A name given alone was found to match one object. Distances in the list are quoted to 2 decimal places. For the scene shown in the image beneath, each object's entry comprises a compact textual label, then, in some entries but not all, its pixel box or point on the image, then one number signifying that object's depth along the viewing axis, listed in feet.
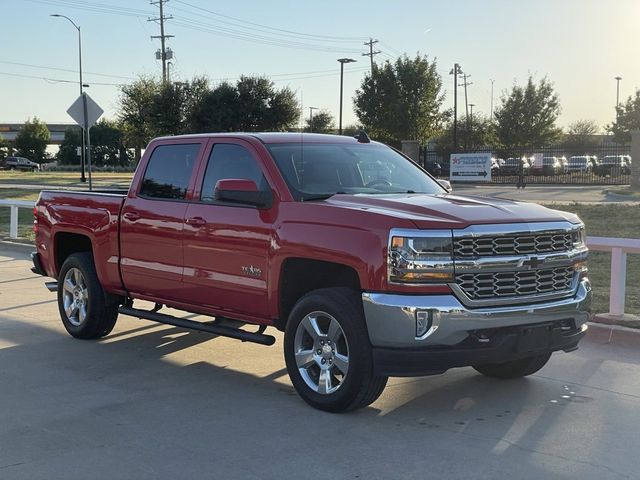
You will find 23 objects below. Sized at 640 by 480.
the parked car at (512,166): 151.27
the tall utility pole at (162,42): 217.36
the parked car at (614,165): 149.48
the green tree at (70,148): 336.08
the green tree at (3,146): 328.49
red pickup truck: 15.78
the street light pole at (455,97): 210.59
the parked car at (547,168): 156.04
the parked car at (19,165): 280.10
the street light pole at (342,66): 160.91
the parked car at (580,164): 175.24
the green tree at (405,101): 163.73
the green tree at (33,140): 324.39
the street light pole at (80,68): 157.88
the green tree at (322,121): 224.49
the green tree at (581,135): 294.23
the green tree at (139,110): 167.35
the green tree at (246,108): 158.71
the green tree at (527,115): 189.67
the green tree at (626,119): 230.07
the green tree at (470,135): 224.53
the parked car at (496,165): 151.81
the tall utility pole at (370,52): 220.23
